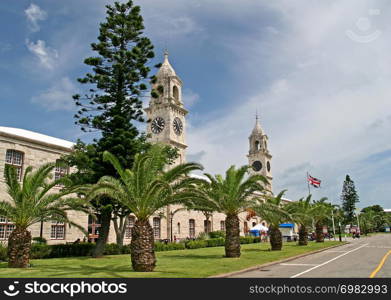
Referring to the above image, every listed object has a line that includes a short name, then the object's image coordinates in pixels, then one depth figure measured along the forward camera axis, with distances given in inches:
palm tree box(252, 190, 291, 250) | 954.4
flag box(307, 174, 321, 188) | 1758.4
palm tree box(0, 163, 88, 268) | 591.5
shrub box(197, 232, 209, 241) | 1539.2
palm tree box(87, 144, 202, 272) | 535.5
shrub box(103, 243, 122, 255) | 923.5
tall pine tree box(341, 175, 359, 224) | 3378.4
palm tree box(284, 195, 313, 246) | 1239.8
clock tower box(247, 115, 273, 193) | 2940.5
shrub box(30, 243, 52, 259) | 794.2
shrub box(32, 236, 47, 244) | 955.5
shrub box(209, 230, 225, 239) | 1612.7
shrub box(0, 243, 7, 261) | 717.3
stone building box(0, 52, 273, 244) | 1016.2
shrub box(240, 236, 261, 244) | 1600.4
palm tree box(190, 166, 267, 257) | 771.4
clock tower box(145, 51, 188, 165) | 1844.2
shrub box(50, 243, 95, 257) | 845.2
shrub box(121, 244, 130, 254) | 982.4
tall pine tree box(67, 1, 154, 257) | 891.4
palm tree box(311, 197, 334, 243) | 1432.6
